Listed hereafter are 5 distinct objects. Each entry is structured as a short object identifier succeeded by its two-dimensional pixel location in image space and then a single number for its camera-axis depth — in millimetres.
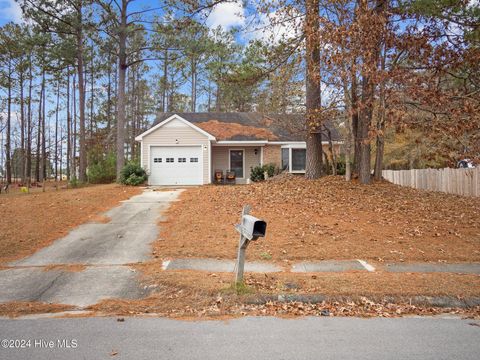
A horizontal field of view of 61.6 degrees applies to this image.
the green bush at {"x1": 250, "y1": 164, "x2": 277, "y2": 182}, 22047
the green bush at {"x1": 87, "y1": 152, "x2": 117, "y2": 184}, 24219
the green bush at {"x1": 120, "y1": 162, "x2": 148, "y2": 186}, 20078
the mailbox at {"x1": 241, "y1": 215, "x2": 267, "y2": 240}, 4871
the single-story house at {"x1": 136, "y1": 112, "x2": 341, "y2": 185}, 21703
